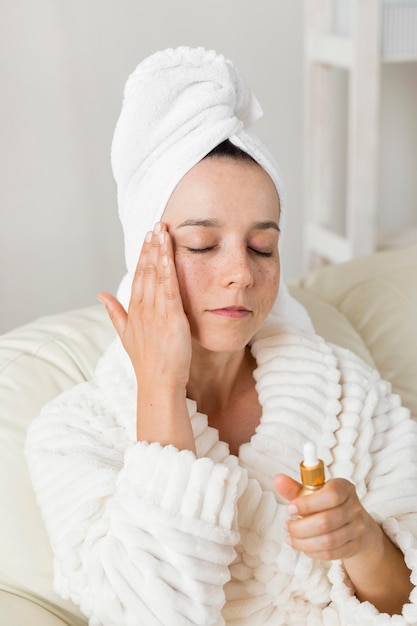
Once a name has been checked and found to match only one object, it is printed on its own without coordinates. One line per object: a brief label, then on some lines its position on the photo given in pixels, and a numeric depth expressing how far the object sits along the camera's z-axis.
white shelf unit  2.38
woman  1.37
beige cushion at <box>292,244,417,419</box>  1.87
